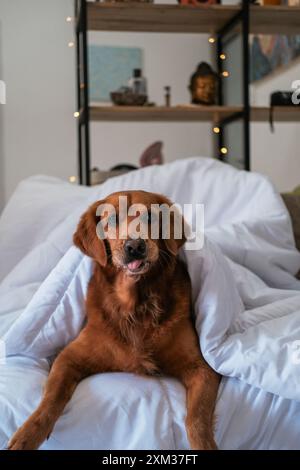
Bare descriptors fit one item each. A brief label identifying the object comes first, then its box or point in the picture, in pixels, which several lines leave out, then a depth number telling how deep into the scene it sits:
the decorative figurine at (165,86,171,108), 3.19
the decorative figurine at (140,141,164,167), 3.09
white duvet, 1.08
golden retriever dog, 1.16
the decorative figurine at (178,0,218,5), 2.88
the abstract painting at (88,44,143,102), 3.75
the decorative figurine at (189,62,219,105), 3.03
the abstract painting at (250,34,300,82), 3.15
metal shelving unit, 2.81
